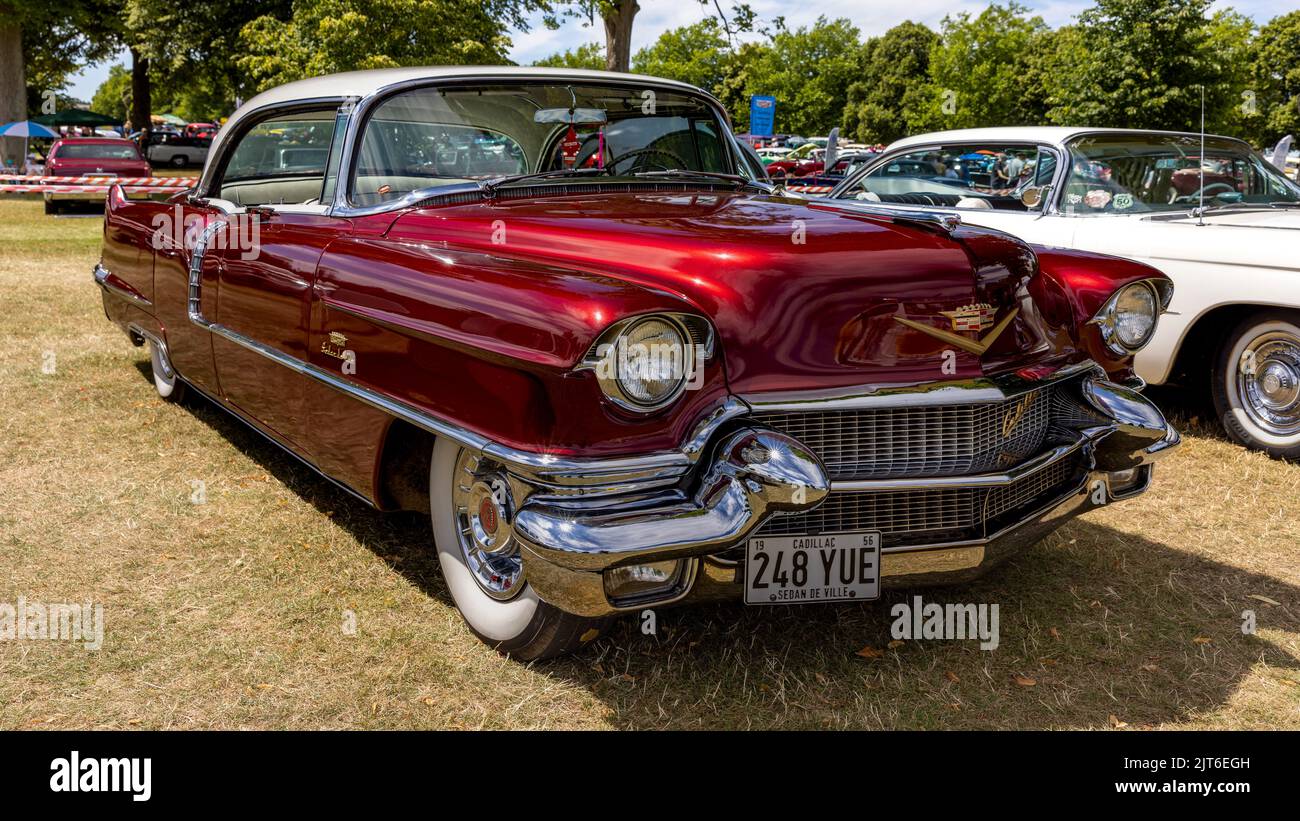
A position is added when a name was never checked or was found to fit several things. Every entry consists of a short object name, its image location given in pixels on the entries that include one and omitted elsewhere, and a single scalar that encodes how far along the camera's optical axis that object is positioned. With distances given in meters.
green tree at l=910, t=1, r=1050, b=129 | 39.59
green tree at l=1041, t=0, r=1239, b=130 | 23.59
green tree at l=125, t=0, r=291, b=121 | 28.80
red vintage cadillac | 2.41
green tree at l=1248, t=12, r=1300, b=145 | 42.97
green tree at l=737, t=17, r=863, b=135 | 62.53
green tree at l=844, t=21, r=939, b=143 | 59.16
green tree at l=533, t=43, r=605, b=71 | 50.41
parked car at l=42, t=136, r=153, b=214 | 19.42
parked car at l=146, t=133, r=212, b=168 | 33.22
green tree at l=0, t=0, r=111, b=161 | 24.75
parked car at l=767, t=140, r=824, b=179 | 30.73
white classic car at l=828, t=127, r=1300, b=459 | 5.02
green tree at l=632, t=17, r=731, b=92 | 58.03
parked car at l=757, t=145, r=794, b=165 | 31.98
